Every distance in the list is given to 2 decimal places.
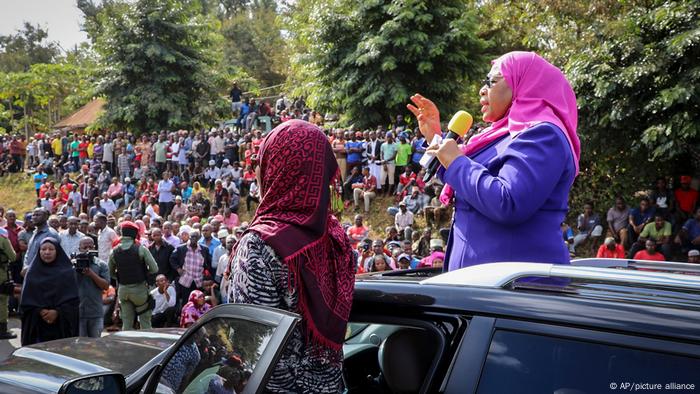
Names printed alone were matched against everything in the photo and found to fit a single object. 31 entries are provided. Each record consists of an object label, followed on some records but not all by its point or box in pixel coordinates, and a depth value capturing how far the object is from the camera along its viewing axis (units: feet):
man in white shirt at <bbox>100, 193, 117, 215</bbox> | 63.67
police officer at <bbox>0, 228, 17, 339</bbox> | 33.18
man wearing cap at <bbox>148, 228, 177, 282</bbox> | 37.93
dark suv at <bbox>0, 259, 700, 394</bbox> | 5.63
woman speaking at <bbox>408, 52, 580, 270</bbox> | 8.27
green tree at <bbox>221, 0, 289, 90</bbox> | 148.15
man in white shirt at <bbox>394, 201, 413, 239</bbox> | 48.42
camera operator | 28.76
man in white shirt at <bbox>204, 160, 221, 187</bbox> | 67.51
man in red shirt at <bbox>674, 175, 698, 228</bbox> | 40.09
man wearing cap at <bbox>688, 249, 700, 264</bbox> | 33.06
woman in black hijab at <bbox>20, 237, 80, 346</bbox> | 25.36
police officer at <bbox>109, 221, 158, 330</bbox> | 32.24
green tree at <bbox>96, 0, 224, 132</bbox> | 87.97
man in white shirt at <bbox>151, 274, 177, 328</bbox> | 34.27
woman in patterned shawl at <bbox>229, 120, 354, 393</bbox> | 7.65
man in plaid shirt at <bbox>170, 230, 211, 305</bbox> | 37.04
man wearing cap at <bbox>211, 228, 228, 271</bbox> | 38.33
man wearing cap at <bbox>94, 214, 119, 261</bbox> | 42.55
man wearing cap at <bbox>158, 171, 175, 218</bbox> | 63.57
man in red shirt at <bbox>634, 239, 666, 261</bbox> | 35.29
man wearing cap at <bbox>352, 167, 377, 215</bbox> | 55.78
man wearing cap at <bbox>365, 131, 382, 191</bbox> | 56.29
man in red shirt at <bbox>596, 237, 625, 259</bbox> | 36.09
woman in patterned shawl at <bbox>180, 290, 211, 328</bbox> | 30.14
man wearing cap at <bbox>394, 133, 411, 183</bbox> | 54.19
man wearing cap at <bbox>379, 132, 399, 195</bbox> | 54.90
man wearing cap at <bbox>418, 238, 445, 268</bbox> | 31.94
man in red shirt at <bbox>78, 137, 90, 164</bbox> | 82.56
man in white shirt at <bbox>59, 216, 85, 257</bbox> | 39.34
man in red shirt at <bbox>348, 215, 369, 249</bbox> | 45.37
